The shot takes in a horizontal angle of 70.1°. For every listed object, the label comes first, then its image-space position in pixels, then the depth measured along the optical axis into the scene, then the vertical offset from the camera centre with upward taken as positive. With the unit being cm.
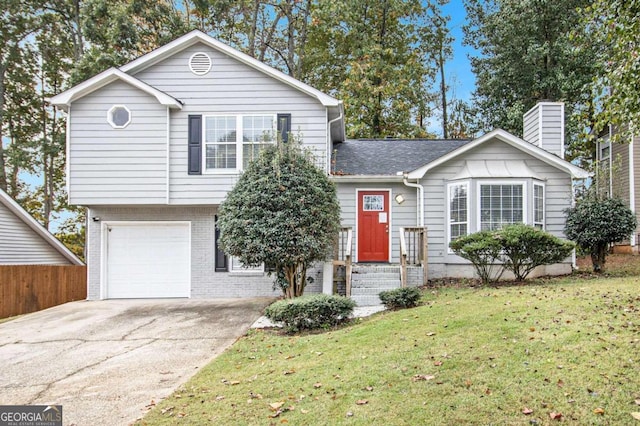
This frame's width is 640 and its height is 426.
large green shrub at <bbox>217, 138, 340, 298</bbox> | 942 +23
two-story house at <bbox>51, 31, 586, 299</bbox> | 1184 +139
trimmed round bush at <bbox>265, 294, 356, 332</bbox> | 797 -149
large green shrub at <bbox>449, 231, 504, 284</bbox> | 1000 -51
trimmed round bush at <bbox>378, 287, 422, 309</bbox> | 873 -136
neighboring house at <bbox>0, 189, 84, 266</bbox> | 1459 -44
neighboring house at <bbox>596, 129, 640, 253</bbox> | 1766 +183
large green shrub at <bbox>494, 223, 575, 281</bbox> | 990 -43
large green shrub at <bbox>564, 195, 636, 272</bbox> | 1106 +3
